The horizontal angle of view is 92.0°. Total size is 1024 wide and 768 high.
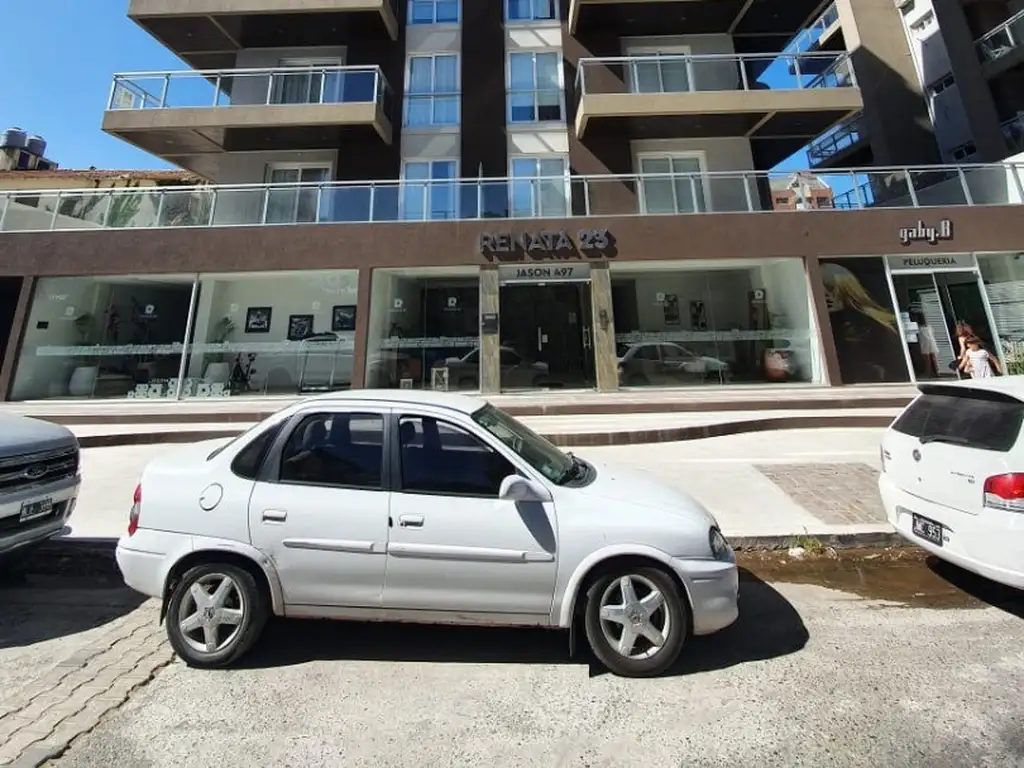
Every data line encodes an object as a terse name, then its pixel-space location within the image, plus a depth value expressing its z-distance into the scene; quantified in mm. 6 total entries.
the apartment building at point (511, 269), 13180
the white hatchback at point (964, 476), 3262
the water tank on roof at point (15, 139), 30844
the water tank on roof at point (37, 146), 31797
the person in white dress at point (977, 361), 10008
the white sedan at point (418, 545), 2939
